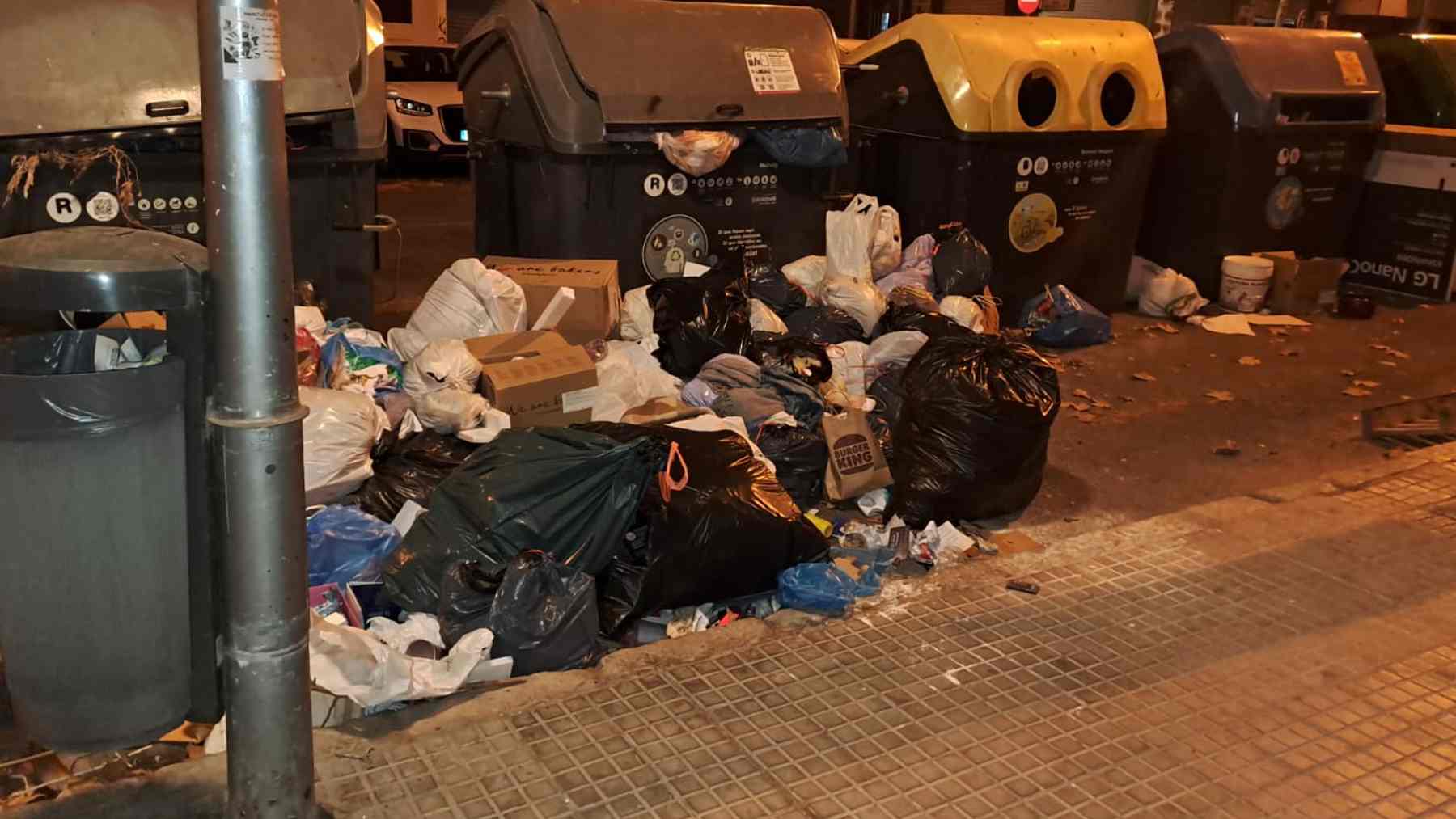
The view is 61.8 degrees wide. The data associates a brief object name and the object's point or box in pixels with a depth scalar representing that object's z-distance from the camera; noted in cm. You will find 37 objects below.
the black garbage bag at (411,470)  338
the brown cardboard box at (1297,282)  701
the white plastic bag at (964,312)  542
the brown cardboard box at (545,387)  379
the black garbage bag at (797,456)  386
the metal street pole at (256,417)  180
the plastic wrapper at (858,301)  510
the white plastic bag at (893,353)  471
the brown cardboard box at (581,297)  445
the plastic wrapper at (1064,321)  615
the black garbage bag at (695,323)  466
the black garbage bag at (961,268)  563
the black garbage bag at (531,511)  296
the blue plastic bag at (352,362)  389
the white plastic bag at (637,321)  476
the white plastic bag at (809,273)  536
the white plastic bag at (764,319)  483
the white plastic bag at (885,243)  550
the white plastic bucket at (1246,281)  693
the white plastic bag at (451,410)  361
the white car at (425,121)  1026
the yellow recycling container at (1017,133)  593
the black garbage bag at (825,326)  498
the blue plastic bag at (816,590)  320
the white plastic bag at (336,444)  325
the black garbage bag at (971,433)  374
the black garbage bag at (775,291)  510
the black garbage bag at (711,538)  309
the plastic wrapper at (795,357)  443
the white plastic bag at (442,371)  378
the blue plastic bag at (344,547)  309
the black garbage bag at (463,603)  283
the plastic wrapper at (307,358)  378
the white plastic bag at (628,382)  407
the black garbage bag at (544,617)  281
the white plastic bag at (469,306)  429
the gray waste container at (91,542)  192
